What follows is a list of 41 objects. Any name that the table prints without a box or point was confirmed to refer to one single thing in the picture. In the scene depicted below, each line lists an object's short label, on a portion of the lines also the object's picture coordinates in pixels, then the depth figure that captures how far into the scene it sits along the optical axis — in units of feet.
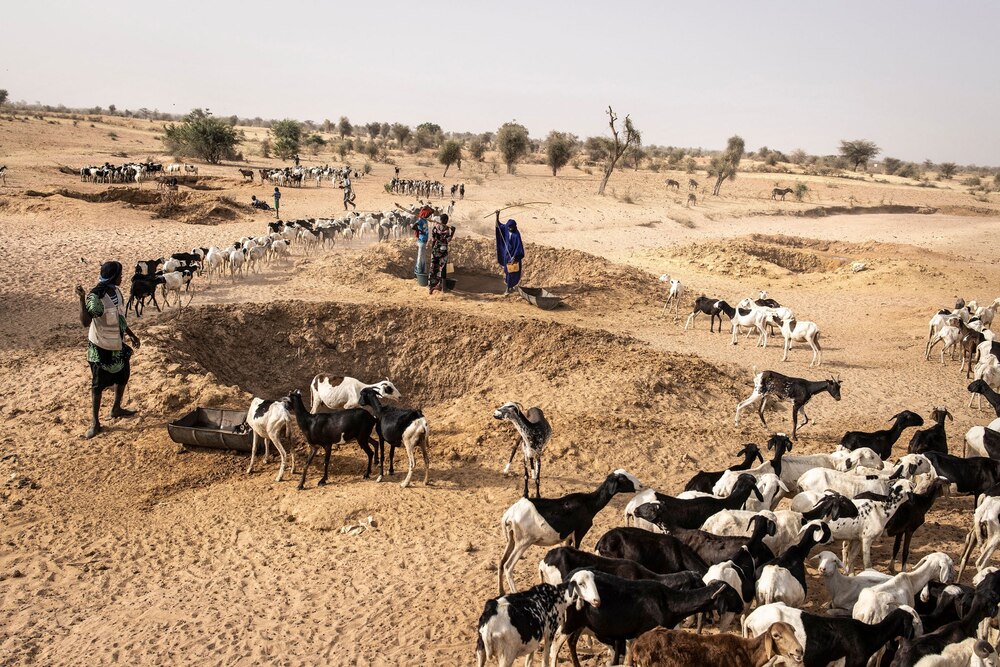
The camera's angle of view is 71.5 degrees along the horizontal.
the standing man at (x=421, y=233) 57.41
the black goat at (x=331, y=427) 29.68
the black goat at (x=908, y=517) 24.14
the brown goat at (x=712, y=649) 16.25
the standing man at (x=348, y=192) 104.19
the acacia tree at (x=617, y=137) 133.18
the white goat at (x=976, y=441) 31.68
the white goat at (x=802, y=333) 48.32
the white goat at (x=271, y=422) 29.94
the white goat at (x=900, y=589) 19.17
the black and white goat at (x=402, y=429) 29.27
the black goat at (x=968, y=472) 27.96
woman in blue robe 58.13
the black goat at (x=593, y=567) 19.17
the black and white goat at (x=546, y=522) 21.93
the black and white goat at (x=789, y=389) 36.58
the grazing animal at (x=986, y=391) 37.91
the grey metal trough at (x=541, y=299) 56.75
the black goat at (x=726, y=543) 20.92
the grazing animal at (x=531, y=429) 28.35
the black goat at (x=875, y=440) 31.22
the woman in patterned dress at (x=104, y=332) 31.99
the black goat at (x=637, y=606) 17.65
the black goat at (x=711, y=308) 54.44
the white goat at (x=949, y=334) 48.57
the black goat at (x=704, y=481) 26.81
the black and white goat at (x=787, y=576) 19.44
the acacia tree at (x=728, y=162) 158.22
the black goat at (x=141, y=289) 47.01
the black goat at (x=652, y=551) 20.92
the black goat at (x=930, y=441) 31.81
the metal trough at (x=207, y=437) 31.42
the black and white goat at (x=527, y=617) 16.80
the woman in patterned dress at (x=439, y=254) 55.67
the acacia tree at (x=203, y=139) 140.77
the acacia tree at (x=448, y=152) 153.99
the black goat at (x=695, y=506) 23.34
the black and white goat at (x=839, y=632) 16.98
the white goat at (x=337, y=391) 35.37
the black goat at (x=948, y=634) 17.06
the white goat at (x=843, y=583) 20.62
